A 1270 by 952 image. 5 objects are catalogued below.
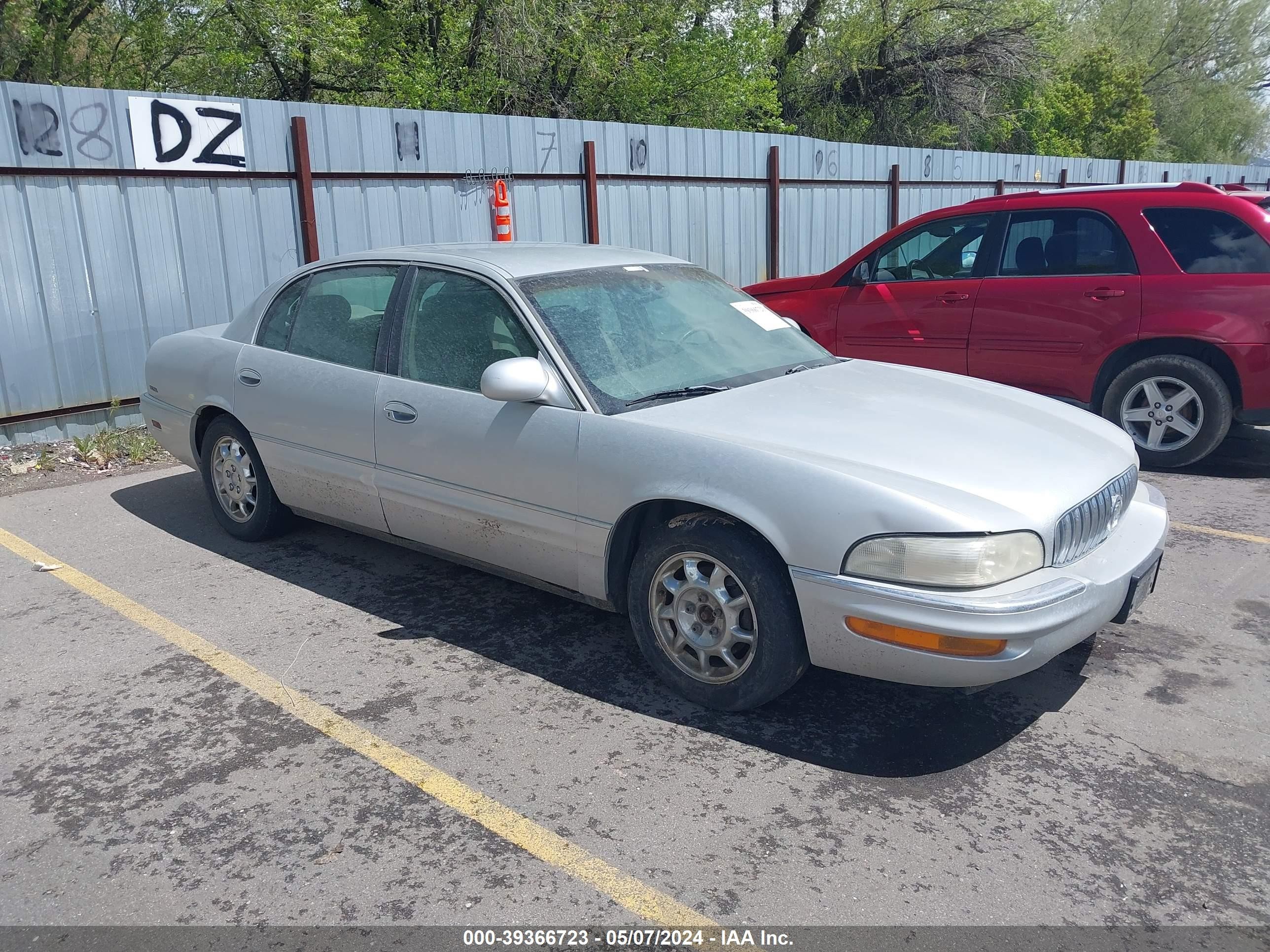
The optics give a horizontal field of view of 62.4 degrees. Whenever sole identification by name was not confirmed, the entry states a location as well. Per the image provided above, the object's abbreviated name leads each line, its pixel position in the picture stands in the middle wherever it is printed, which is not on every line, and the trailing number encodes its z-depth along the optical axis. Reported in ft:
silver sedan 10.47
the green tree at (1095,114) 96.12
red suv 21.49
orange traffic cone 32.81
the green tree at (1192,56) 119.75
